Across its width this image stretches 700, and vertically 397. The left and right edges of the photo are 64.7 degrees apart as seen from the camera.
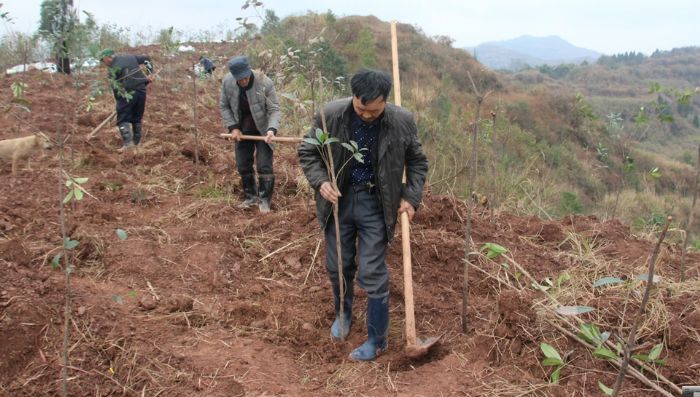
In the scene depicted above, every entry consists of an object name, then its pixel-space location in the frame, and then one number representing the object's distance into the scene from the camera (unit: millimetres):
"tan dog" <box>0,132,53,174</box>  5355
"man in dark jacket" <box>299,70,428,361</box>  2752
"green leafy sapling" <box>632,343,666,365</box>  1738
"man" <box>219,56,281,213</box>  4551
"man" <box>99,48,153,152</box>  6082
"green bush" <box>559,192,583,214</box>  7656
